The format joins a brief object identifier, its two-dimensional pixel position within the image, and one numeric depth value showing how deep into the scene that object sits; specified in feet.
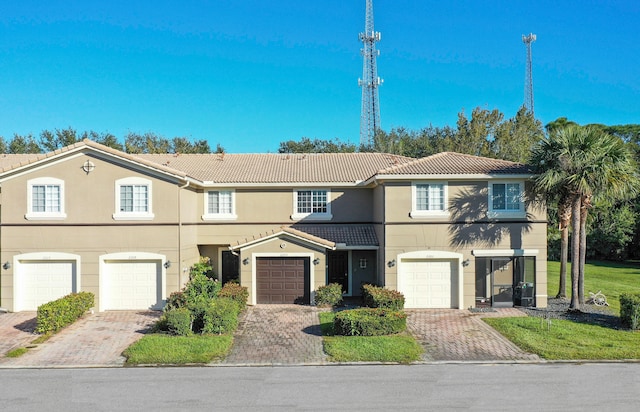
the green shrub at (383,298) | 58.95
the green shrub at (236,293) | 62.28
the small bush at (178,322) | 49.37
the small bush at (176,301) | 57.52
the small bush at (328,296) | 65.98
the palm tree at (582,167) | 57.67
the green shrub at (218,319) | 50.60
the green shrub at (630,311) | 52.49
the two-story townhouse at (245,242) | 63.67
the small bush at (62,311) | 51.31
